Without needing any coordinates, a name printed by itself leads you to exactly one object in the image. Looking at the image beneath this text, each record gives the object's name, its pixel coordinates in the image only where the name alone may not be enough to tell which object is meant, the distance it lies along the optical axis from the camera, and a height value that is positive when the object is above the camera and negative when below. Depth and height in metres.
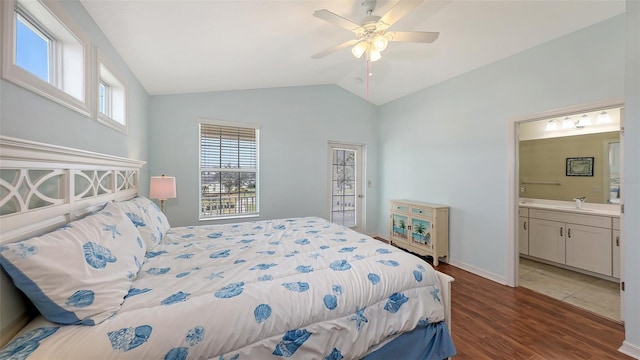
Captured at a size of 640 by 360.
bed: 0.90 -0.56
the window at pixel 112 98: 2.03 +0.81
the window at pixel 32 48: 1.22 +0.76
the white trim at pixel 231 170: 3.46 +0.18
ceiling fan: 1.74 +1.22
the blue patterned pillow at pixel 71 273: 0.88 -0.38
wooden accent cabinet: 3.37 -0.74
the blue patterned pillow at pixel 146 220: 1.82 -0.33
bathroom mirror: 3.08 +0.35
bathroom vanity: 2.75 -0.73
